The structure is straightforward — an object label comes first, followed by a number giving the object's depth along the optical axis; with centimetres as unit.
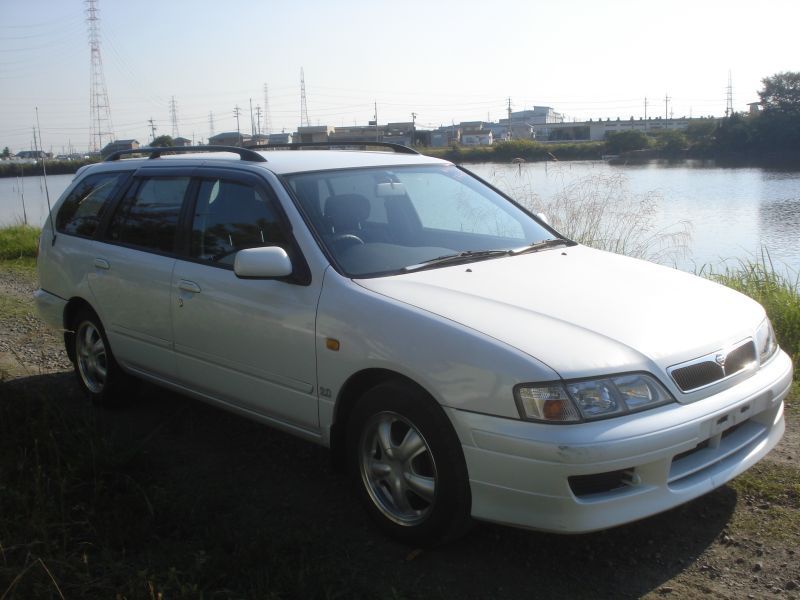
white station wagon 299
